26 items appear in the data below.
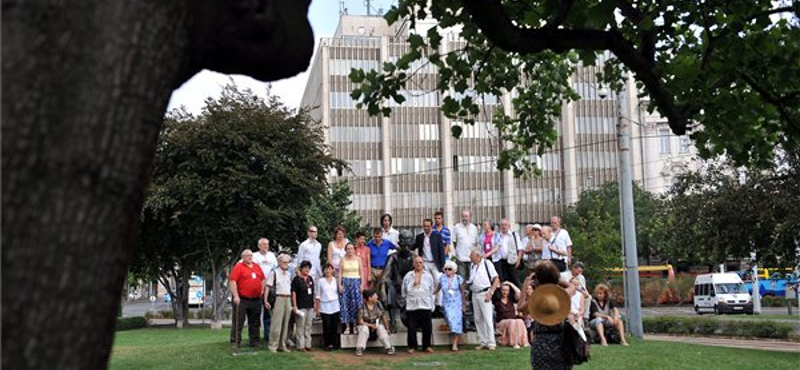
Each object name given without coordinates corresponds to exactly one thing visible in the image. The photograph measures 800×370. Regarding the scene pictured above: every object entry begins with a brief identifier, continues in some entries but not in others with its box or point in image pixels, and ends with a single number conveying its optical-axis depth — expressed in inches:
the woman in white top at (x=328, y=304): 617.9
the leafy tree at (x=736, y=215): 861.2
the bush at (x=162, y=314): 2278.2
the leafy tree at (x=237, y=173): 1190.3
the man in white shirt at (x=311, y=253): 646.5
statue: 646.5
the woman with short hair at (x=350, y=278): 623.5
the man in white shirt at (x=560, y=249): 642.2
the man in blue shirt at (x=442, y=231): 651.8
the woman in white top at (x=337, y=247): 637.3
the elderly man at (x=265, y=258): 656.4
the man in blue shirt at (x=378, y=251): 655.1
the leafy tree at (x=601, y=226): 2367.1
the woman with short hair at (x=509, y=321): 656.4
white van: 2161.7
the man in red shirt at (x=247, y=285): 630.5
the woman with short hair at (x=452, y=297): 639.1
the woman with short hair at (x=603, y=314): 700.0
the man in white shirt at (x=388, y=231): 659.4
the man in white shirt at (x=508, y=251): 666.2
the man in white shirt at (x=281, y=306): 616.1
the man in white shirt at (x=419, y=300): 619.2
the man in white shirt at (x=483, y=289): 637.3
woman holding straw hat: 334.3
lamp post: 820.6
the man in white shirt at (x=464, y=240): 664.4
